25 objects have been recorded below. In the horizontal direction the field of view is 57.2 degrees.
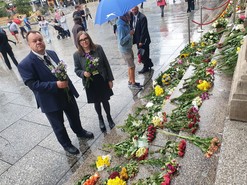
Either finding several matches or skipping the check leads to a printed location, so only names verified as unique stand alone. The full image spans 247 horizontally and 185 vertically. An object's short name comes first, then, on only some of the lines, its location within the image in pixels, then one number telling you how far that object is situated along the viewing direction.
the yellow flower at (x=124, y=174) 2.50
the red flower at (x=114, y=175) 2.43
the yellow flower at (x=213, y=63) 3.82
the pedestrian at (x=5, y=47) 8.83
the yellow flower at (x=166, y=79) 4.81
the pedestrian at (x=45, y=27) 12.91
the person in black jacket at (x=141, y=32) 5.61
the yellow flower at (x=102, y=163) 2.85
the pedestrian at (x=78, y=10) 11.23
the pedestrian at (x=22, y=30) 16.96
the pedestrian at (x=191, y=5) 12.91
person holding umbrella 4.84
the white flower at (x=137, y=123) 3.46
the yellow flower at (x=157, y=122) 3.08
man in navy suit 3.09
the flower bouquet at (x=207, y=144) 2.30
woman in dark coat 3.54
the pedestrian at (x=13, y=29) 14.79
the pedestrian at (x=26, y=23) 17.53
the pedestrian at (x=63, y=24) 13.44
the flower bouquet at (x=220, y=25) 6.10
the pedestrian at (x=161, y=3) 13.86
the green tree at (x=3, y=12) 32.00
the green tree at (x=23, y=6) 31.98
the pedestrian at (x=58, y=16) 14.89
